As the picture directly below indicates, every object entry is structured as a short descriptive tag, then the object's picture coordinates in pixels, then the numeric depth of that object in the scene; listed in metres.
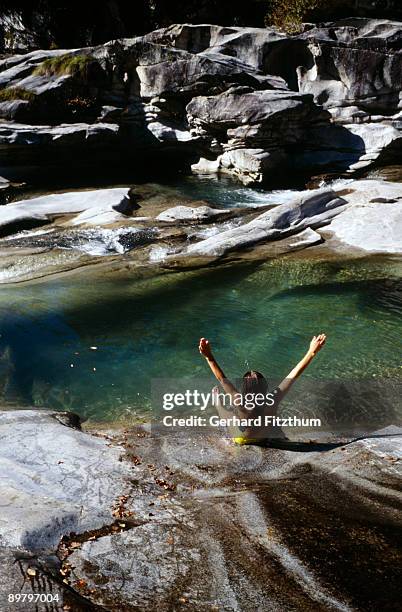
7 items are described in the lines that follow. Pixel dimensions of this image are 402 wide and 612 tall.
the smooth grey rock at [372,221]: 12.45
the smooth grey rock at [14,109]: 19.62
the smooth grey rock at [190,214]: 14.64
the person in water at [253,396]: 5.55
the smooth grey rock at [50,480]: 3.57
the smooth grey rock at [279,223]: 12.58
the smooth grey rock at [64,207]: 14.73
